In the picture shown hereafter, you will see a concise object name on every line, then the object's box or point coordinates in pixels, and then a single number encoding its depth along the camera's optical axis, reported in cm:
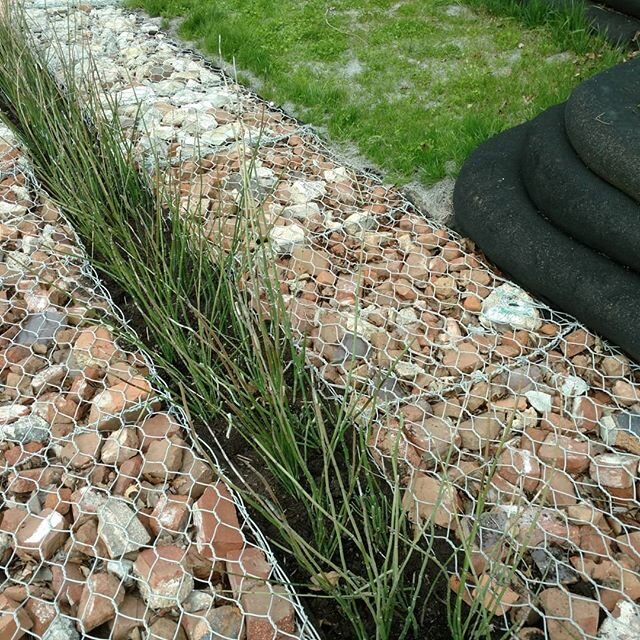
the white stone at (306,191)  220
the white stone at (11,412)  152
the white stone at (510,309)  174
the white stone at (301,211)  213
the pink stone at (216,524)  126
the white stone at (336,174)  230
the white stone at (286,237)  201
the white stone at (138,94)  278
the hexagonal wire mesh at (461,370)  123
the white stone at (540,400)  152
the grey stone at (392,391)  155
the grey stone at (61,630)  114
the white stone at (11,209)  215
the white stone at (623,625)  112
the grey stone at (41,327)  174
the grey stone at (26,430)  148
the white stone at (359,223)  209
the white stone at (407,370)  161
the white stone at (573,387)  155
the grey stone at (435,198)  210
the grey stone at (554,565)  121
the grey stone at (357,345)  168
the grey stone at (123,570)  121
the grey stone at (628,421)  147
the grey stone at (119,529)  125
